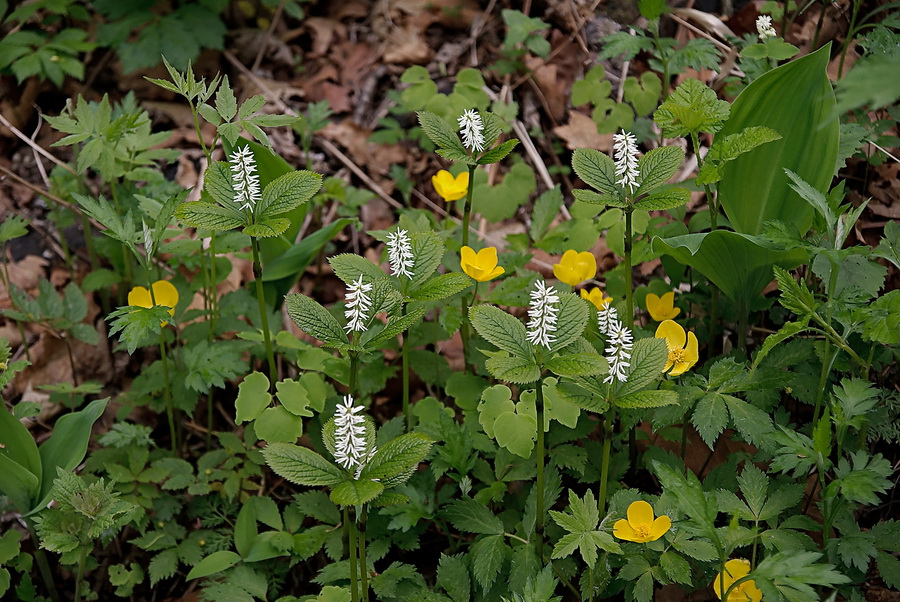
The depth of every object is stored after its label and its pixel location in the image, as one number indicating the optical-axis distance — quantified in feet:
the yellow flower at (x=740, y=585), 4.87
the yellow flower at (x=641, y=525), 4.74
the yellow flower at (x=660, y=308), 6.57
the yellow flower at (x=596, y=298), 6.45
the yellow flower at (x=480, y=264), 6.12
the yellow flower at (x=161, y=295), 6.94
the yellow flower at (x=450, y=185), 7.16
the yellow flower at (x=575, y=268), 6.58
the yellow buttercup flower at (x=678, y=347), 5.57
